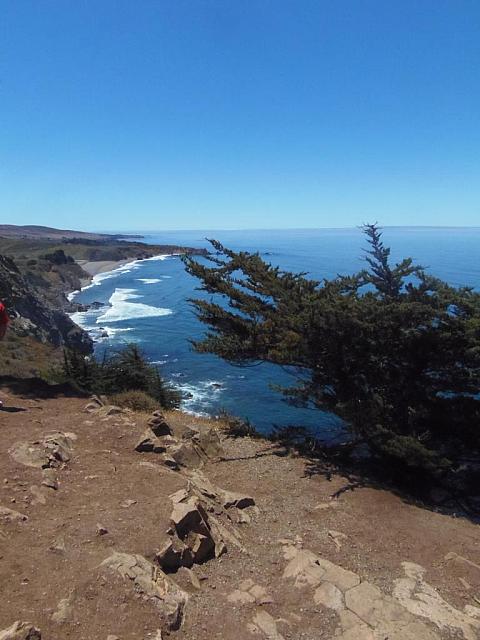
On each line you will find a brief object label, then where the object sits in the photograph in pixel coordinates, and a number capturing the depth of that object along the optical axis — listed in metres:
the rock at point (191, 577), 5.94
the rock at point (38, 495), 6.72
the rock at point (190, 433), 11.59
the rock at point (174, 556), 5.96
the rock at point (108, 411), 10.88
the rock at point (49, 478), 7.22
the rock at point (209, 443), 11.34
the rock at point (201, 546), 6.45
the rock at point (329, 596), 5.89
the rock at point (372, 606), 5.77
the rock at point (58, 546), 5.64
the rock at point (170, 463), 9.16
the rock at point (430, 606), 5.87
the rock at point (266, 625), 5.30
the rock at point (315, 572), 6.33
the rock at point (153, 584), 5.17
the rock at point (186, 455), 9.81
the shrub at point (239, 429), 13.49
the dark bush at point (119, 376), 16.42
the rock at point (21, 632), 4.14
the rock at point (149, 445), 9.45
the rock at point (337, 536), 7.80
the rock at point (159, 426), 10.65
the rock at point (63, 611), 4.64
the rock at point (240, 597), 5.79
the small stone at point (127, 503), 6.95
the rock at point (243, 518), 8.09
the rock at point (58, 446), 8.16
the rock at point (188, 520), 6.60
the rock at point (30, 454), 7.72
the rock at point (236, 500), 8.48
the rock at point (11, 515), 6.05
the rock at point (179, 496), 7.21
